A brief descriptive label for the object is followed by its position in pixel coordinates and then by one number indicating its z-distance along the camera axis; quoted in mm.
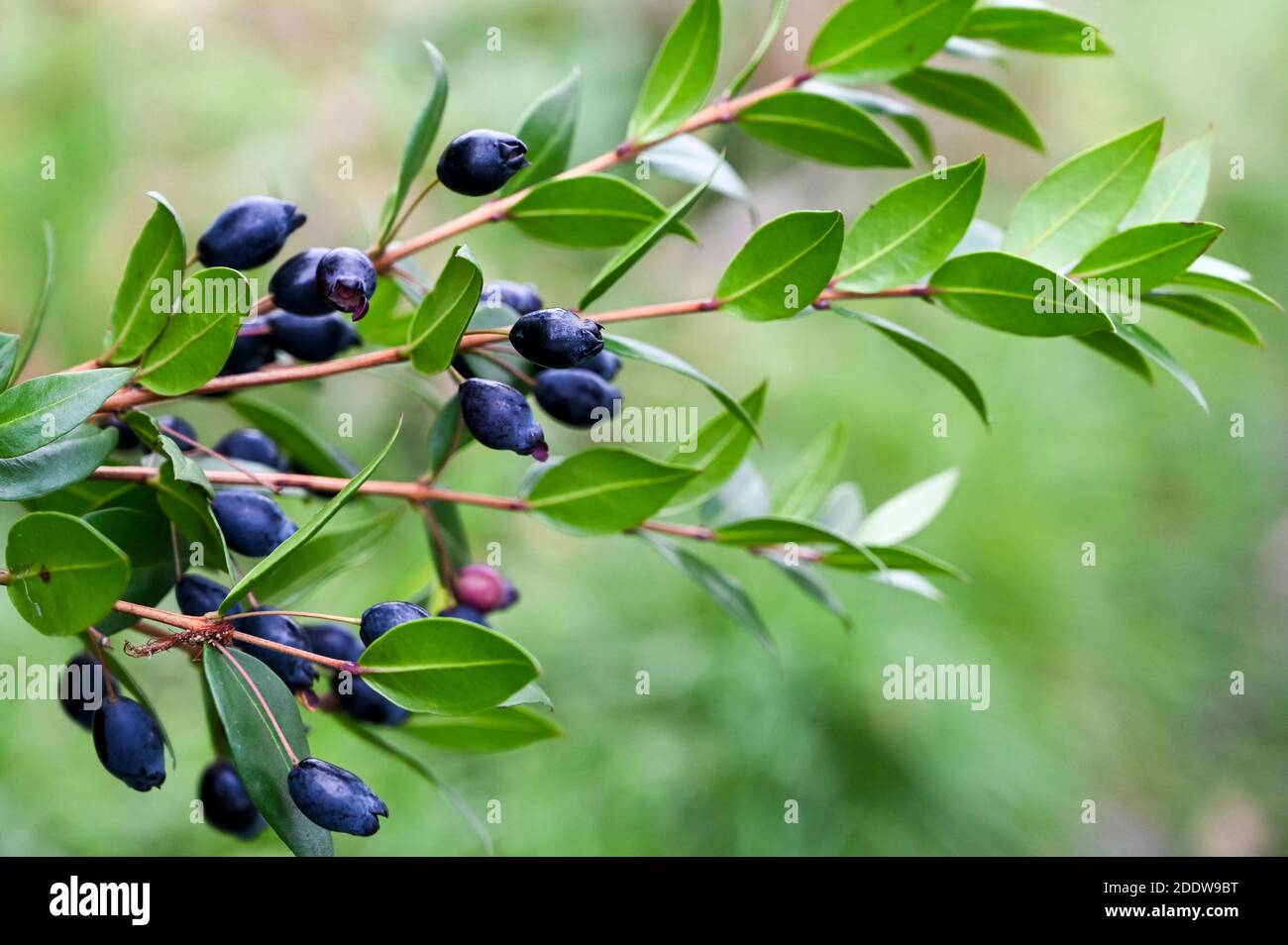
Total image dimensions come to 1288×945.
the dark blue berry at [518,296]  664
